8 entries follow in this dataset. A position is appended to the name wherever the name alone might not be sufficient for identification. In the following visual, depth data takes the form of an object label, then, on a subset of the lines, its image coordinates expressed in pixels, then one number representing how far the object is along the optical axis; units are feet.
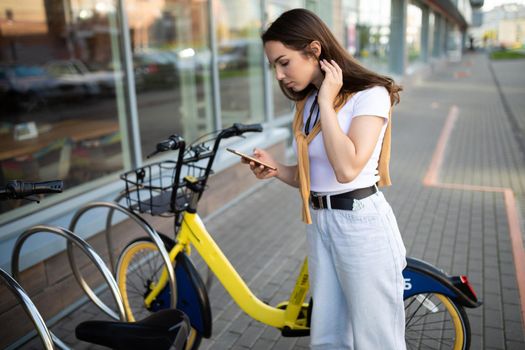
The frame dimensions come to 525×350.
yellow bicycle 7.39
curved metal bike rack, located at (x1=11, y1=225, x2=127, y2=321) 7.33
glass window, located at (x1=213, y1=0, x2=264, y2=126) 22.81
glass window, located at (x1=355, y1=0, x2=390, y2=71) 43.78
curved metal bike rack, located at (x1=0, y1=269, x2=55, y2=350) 5.69
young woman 5.65
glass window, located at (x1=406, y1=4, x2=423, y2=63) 61.58
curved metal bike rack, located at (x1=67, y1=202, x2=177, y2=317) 7.95
